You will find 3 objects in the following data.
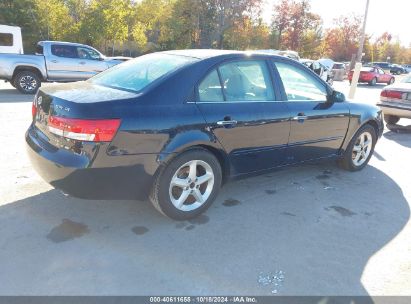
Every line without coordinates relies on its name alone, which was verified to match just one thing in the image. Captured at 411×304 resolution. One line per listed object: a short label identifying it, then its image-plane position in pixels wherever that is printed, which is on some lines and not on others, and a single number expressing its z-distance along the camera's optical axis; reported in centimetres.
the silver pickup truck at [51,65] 1102
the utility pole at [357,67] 1166
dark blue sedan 294
